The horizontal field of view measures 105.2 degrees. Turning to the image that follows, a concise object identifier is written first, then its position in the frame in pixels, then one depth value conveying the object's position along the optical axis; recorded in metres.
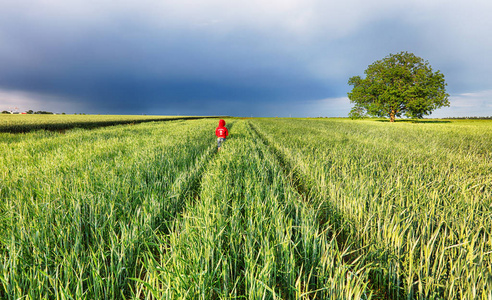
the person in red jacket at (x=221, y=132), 7.78
